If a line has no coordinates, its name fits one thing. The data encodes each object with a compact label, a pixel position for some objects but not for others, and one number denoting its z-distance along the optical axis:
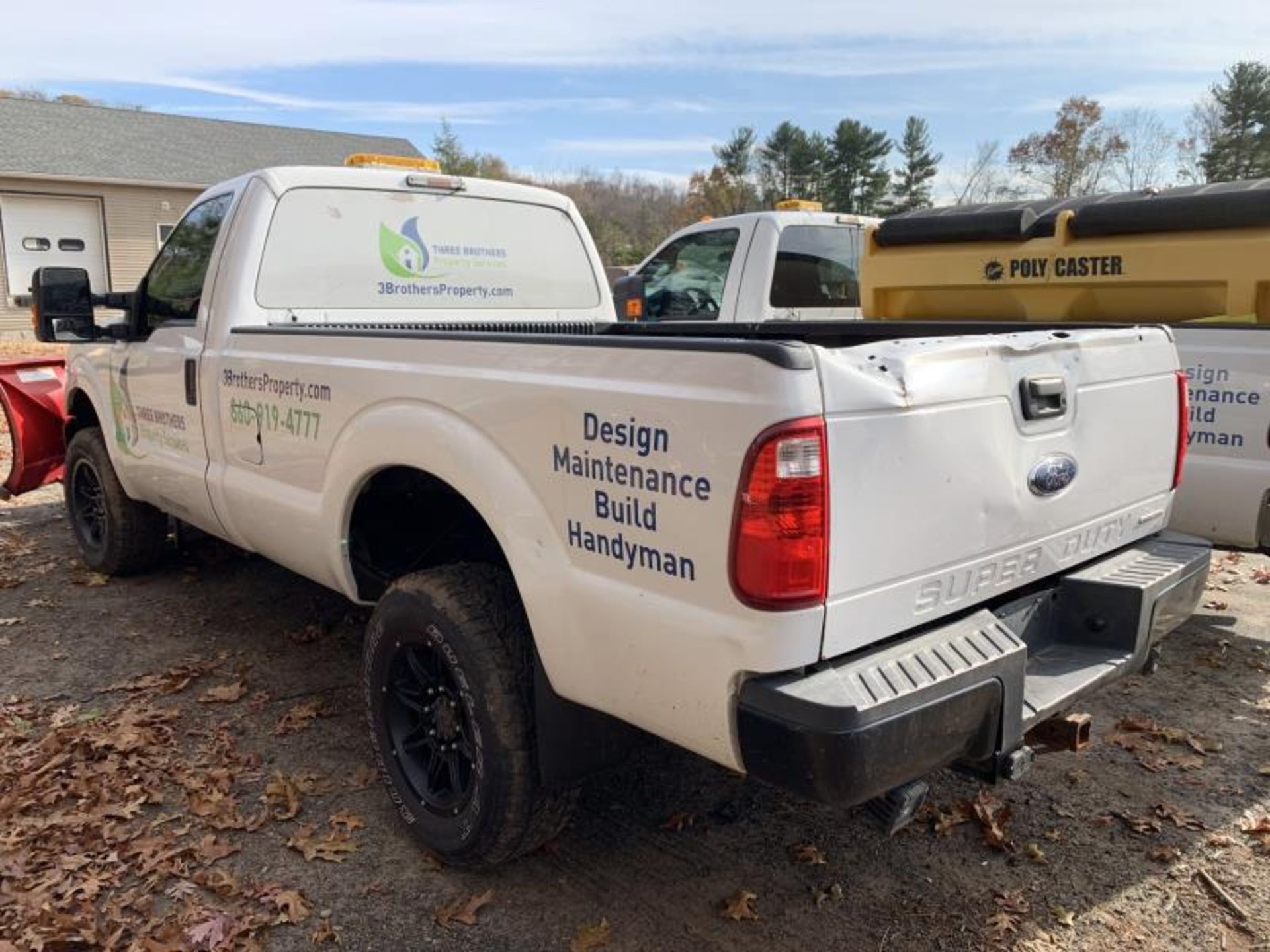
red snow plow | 6.88
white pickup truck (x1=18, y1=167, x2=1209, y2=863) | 2.14
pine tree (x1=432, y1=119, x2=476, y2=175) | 38.81
